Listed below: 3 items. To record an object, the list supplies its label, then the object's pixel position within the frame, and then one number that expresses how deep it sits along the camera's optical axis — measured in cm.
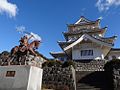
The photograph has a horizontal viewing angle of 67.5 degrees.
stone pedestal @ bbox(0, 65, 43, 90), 361
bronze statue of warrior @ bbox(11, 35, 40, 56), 438
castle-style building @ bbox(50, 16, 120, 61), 1585
